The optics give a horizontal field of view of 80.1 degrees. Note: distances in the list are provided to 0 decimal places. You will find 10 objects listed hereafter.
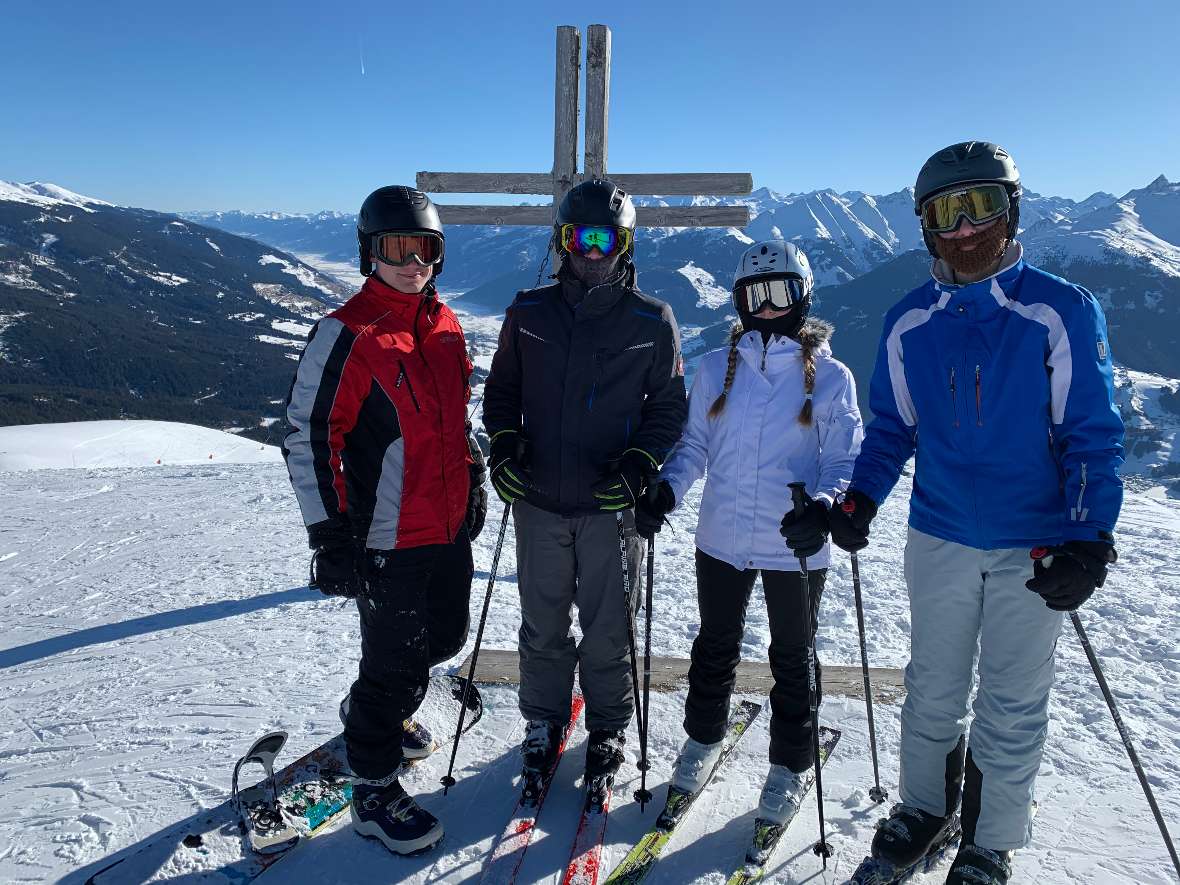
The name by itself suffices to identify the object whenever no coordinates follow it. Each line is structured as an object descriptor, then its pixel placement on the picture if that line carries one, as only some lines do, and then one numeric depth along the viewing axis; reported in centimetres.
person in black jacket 328
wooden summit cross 586
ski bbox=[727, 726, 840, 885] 295
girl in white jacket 313
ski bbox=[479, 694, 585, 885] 300
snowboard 289
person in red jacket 296
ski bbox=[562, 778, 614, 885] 297
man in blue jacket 243
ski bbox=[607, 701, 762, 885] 294
